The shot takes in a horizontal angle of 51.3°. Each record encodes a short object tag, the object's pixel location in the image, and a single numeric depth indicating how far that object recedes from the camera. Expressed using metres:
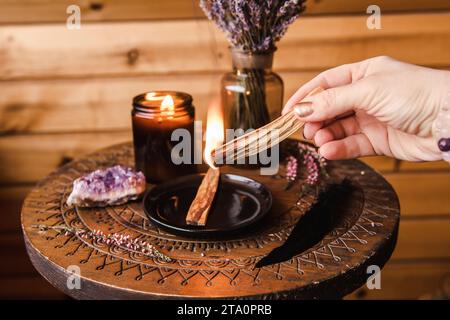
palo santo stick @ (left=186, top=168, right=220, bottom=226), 0.79
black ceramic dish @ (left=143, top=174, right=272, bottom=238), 0.75
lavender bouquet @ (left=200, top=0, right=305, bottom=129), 0.92
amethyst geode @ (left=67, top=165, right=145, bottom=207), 0.86
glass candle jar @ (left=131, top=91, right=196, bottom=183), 0.97
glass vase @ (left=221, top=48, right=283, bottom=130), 0.99
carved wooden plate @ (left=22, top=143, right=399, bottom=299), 0.66
